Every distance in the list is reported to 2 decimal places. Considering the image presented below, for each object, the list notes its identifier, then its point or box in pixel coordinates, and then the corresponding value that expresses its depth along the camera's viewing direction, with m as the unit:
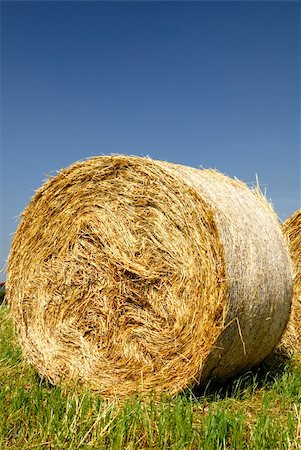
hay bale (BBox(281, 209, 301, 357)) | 7.82
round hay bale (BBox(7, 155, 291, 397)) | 5.20
